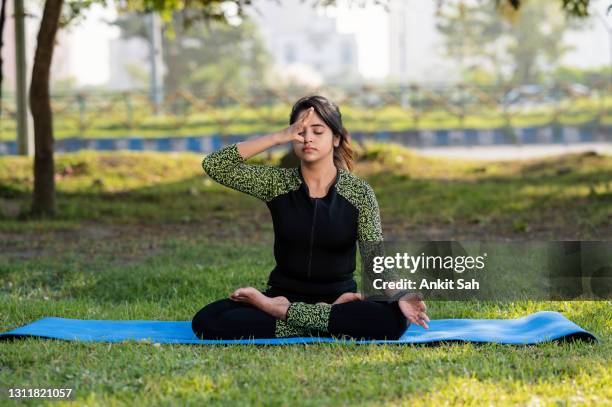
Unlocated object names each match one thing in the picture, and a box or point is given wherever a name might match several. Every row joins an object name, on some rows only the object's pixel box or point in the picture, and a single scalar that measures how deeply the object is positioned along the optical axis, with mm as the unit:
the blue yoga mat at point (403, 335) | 6816
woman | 6965
